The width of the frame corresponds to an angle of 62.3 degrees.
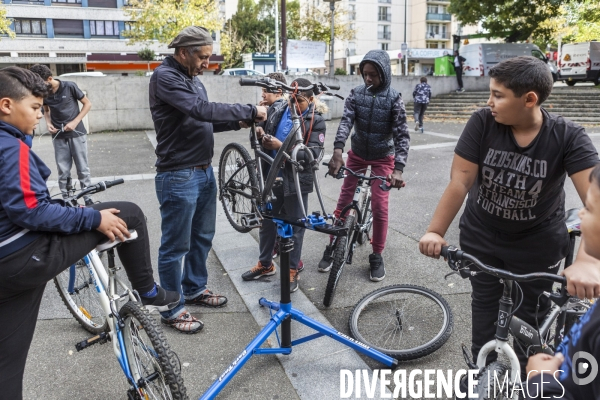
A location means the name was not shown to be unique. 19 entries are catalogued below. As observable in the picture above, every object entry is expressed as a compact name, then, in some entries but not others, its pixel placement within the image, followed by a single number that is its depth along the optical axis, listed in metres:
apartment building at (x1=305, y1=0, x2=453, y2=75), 67.75
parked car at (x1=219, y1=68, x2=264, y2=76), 31.33
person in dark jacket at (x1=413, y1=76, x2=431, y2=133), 15.95
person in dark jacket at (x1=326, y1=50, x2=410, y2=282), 4.55
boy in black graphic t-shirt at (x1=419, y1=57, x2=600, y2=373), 2.29
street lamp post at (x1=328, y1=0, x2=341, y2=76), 23.62
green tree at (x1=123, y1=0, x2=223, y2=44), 32.97
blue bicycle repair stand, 3.02
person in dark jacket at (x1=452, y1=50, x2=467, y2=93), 23.36
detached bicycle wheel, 3.47
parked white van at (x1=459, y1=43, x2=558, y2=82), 25.61
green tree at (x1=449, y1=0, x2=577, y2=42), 26.22
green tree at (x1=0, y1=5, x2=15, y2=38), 32.14
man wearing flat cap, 3.31
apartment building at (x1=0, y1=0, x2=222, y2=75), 46.00
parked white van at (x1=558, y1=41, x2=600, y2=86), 25.67
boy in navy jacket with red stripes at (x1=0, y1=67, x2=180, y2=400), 2.03
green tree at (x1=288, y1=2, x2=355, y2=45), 41.25
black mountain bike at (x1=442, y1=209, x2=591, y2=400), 2.08
